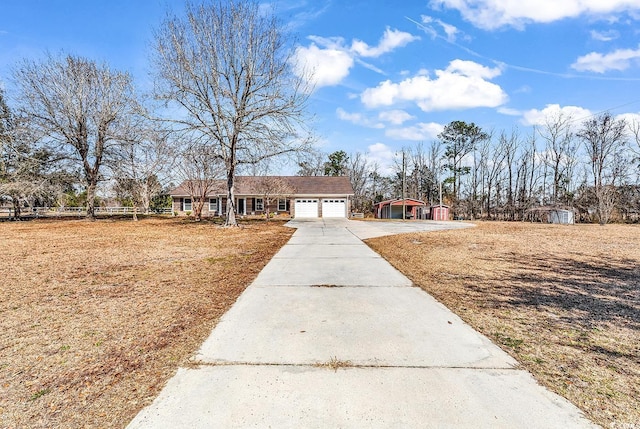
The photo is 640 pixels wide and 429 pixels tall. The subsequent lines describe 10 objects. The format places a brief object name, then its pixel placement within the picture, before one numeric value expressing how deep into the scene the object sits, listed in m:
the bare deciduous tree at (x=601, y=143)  28.81
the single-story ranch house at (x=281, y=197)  29.72
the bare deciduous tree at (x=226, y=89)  14.93
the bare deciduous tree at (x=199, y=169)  16.11
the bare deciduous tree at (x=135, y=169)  22.40
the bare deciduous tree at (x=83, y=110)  20.46
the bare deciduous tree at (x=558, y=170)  32.94
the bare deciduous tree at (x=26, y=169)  20.52
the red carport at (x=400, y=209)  31.95
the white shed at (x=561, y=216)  24.11
